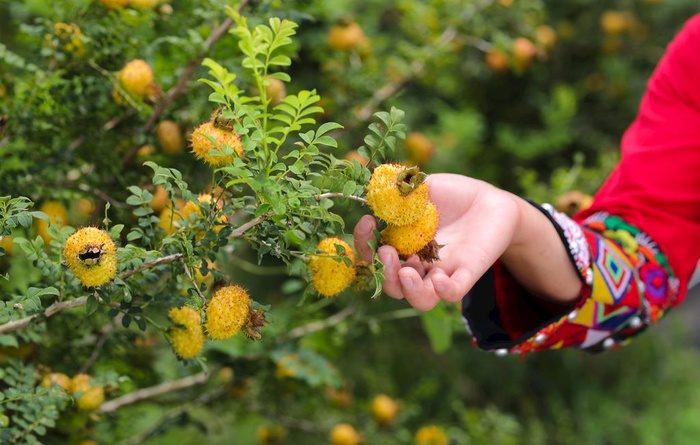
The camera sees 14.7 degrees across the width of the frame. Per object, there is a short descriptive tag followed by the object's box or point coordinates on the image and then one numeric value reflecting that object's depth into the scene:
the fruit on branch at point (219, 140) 1.69
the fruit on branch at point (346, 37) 2.31
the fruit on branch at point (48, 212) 1.91
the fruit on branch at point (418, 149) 2.66
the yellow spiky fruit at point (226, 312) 1.70
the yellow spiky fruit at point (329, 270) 1.73
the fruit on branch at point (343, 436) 2.34
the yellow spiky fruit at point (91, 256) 1.67
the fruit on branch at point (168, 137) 1.92
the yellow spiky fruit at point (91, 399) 1.85
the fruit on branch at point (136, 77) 1.88
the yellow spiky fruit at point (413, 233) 1.70
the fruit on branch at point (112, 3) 1.92
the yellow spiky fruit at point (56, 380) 1.82
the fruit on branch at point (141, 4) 1.92
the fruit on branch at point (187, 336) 1.76
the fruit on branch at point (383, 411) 2.47
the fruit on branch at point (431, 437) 2.60
